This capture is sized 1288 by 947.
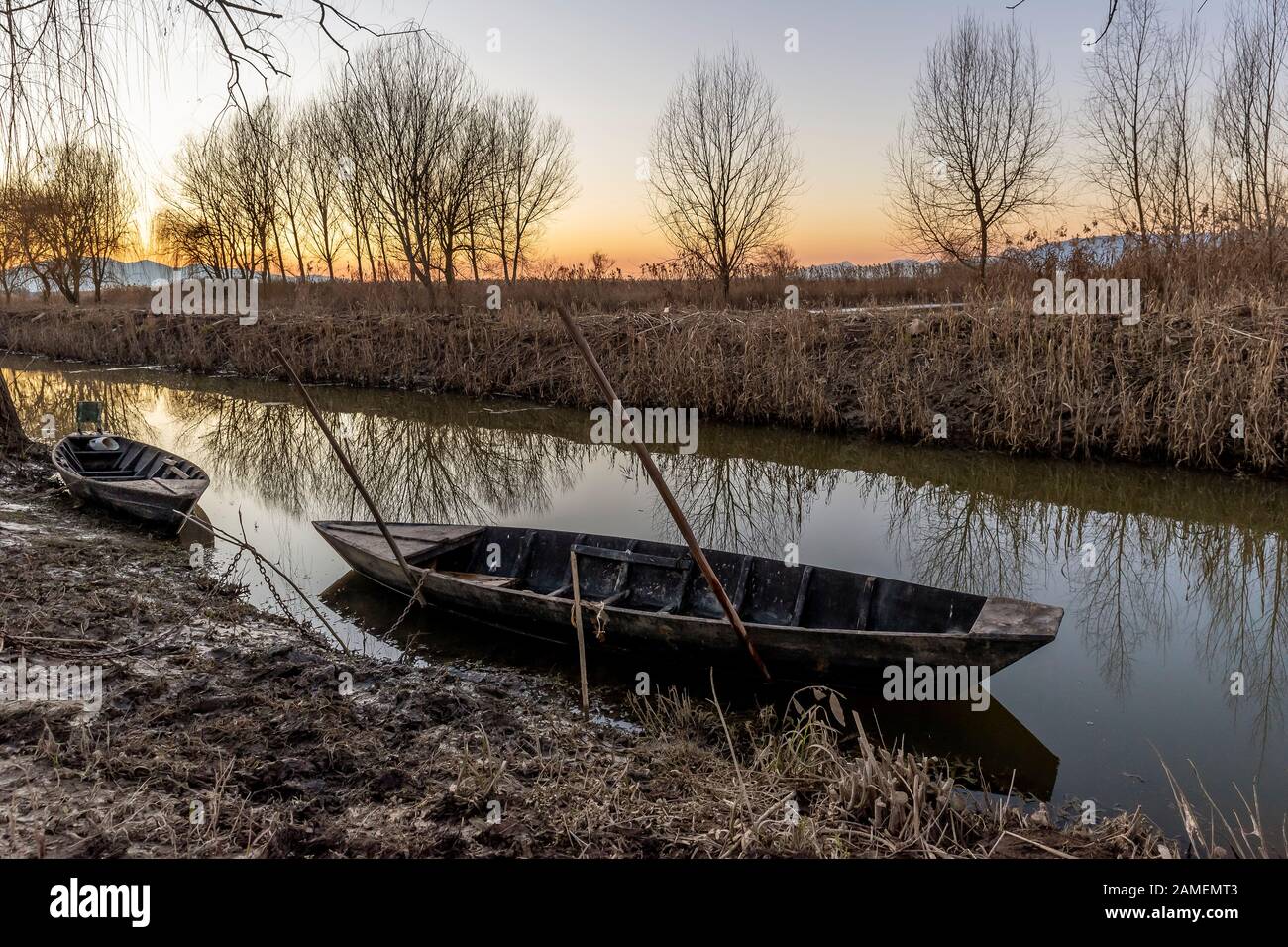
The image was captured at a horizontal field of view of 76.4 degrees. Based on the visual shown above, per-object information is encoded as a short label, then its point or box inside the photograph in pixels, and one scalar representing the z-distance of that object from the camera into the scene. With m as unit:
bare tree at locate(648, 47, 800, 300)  23.97
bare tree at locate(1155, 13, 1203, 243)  17.48
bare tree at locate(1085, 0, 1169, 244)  18.52
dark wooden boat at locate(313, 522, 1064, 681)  4.73
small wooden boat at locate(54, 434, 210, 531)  8.71
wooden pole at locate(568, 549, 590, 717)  4.54
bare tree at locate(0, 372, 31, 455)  11.36
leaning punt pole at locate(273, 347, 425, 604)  6.53
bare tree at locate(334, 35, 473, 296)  27.73
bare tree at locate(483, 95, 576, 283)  30.58
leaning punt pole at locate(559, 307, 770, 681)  4.21
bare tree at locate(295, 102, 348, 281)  34.50
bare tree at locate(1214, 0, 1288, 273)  17.34
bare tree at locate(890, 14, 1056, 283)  21.19
